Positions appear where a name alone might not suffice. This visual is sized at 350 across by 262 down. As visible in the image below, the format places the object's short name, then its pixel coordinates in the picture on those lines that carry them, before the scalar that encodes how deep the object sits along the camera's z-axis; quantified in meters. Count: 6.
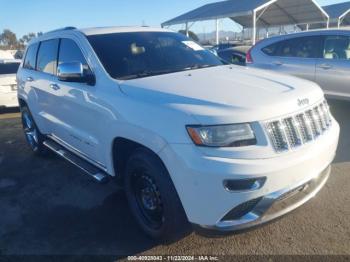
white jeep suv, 2.53
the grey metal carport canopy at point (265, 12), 21.34
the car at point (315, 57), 6.73
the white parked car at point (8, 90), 9.51
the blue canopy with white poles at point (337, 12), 29.04
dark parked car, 12.73
